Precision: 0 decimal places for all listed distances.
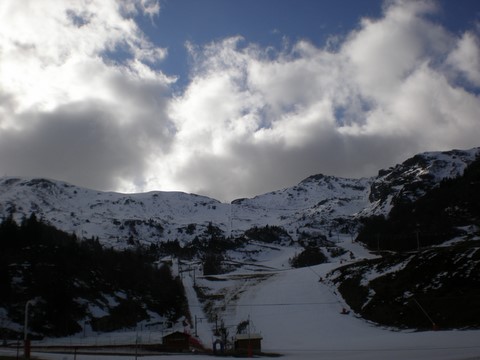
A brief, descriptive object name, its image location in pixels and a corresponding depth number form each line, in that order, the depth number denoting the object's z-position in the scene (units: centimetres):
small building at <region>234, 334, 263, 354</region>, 5932
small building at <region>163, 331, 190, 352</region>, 6191
